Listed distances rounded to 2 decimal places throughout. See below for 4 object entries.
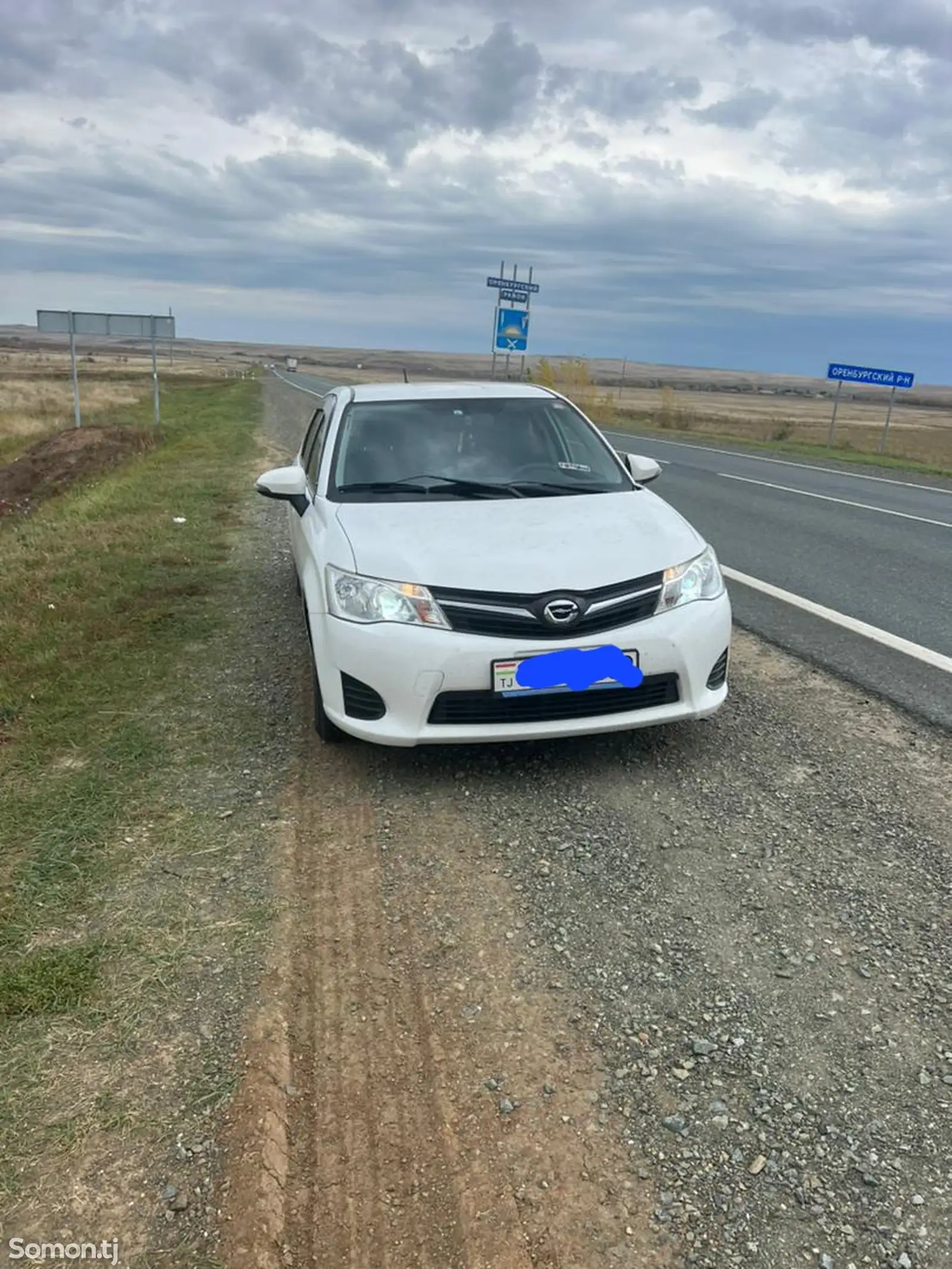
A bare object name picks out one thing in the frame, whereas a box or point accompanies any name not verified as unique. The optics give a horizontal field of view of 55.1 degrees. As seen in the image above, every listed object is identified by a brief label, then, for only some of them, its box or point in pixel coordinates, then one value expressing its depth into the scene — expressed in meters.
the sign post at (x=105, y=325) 22.80
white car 3.72
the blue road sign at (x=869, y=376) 24.78
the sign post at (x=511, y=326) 36.75
